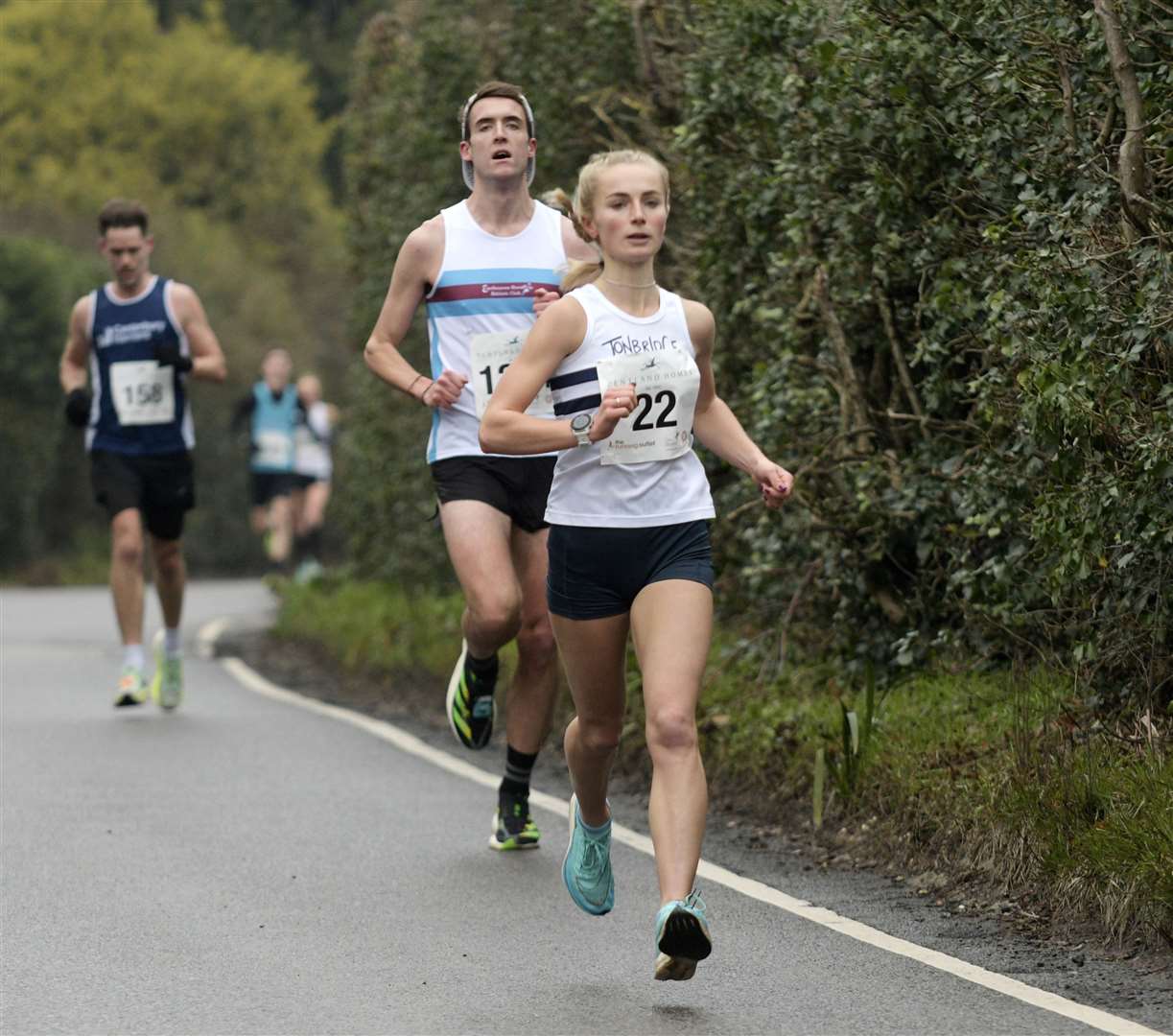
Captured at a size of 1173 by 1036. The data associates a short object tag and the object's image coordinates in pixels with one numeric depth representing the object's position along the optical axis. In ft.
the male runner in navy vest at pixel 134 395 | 75.15
